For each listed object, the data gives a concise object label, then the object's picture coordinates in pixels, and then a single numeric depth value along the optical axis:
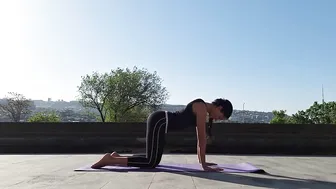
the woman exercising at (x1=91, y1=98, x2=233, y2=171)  5.21
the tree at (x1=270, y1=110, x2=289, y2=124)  62.43
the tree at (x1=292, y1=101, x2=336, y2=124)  52.15
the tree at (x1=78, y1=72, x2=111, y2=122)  44.00
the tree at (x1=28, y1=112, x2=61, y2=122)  46.14
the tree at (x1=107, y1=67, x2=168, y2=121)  42.94
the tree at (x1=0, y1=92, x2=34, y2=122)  48.06
